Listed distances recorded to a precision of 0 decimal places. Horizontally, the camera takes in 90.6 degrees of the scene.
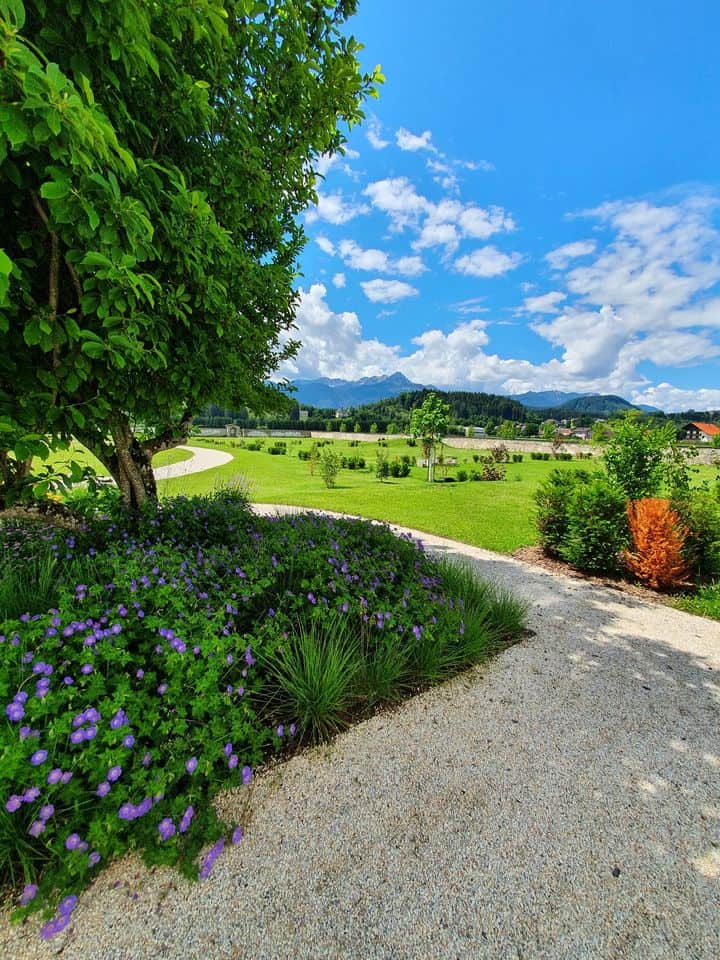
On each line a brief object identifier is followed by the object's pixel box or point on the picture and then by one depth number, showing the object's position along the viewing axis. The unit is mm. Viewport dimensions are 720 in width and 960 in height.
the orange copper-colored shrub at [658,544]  5527
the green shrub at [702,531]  5965
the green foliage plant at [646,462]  7082
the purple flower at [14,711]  1658
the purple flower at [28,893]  1379
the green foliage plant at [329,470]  18969
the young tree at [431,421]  21016
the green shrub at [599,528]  6081
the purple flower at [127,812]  1547
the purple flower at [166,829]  1600
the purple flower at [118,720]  1754
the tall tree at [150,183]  1460
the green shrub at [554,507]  7045
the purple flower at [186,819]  1643
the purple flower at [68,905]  1400
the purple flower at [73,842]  1470
